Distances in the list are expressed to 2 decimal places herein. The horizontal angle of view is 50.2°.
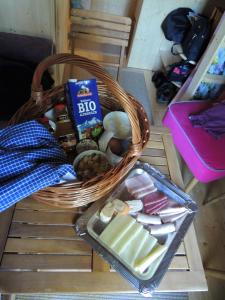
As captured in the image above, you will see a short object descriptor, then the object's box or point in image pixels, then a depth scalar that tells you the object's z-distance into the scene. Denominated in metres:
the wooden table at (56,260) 0.54
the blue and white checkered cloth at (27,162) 0.51
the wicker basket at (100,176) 0.53
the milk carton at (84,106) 0.73
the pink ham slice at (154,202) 0.66
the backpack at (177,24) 1.73
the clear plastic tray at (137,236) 0.56
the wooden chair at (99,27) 1.44
